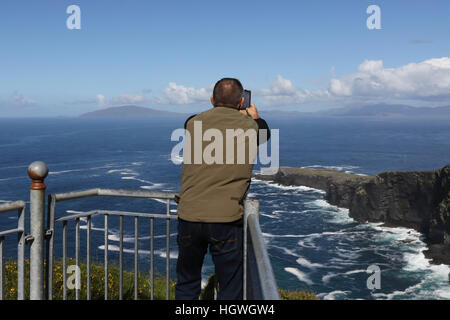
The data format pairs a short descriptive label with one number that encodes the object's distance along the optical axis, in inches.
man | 147.9
